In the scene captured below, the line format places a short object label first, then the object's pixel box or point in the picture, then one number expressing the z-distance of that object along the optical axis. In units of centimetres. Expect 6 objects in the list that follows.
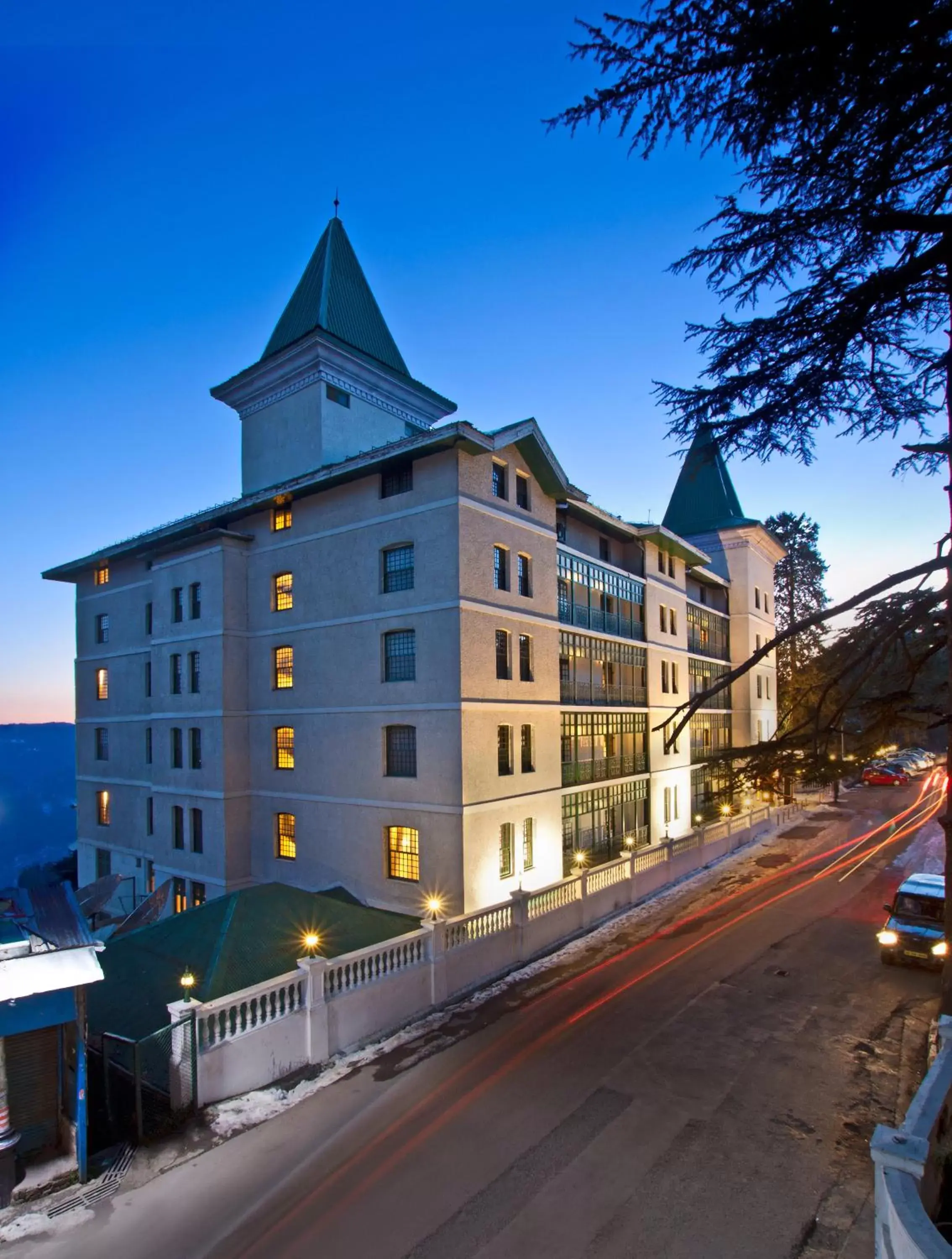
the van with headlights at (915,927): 1644
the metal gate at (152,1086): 1039
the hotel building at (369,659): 2164
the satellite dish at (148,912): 2409
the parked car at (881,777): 5344
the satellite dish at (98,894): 2686
